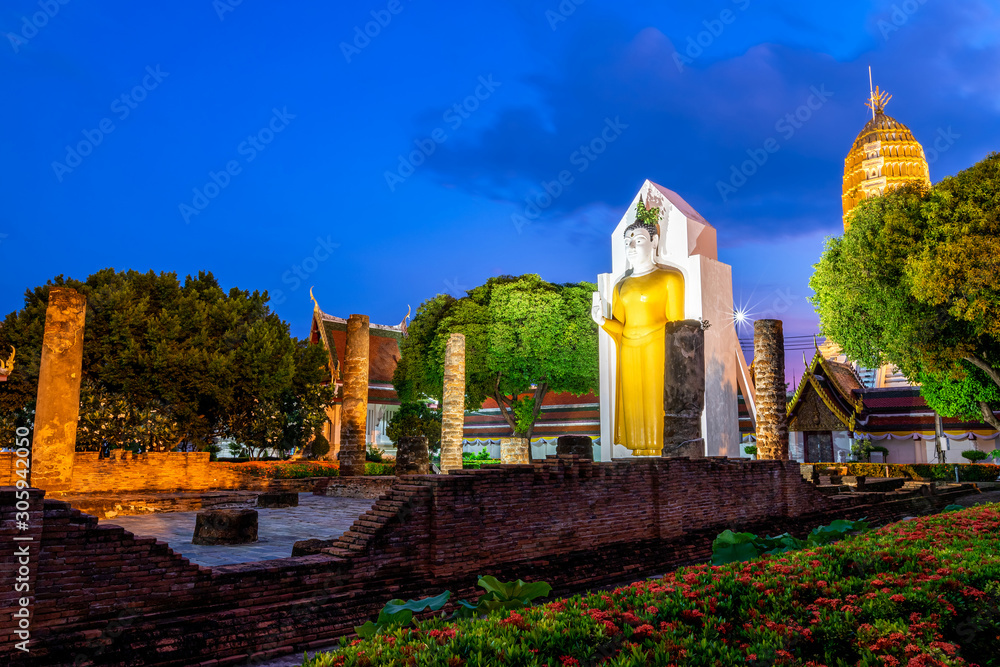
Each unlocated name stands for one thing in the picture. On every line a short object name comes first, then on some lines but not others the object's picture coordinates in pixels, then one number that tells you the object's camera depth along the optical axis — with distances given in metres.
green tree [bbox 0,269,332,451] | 19.83
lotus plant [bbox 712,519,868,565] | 8.56
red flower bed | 3.77
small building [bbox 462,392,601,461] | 36.09
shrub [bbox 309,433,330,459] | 29.67
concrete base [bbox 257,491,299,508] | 15.38
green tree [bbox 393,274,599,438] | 26.83
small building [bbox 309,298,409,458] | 38.06
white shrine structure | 17.80
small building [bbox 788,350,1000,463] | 27.77
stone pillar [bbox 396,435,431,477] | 19.55
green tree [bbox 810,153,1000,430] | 15.16
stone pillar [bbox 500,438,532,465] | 29.08
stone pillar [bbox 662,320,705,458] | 12.93
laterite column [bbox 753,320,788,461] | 16.98
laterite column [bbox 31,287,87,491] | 14.81
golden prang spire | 49.12
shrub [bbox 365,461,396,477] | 22.38
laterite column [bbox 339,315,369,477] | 20.86
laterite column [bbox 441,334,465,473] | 21.38
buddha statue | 18.48
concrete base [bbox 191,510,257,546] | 9.52
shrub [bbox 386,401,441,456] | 29.23
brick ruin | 5.23
